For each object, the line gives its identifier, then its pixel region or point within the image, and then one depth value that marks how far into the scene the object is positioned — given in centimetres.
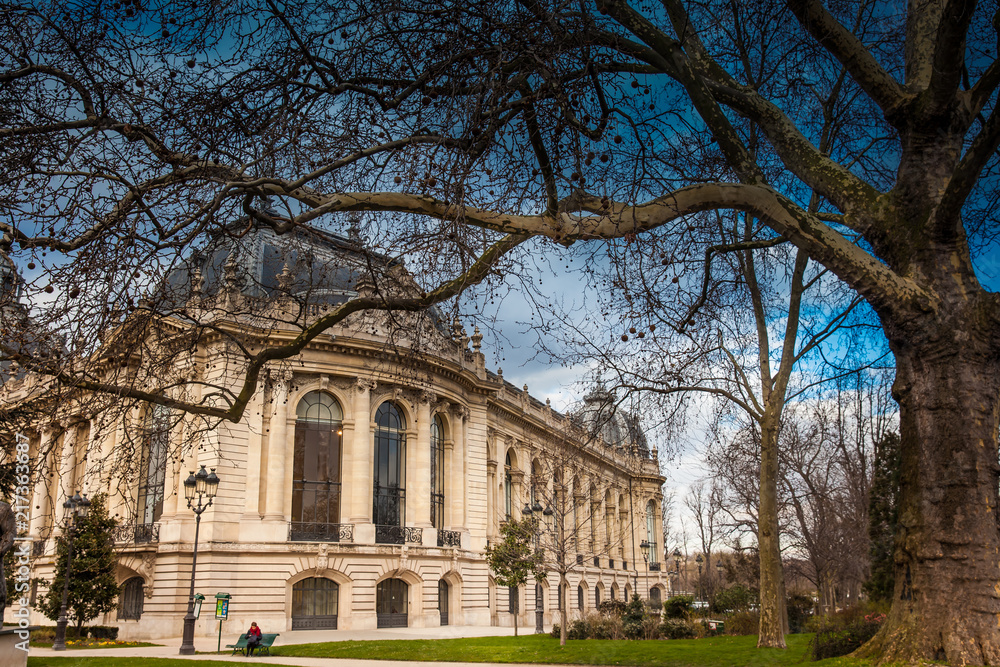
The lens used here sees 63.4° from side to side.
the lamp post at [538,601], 3169
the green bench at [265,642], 2272
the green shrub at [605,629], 2870
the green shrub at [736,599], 3706
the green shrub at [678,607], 3631
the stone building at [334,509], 3198
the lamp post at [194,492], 2397
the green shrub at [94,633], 3184
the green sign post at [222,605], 2766
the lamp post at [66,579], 2589
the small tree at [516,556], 3153
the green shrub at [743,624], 2833
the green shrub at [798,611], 3144
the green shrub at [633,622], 2784
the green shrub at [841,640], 1293
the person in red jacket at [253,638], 2230
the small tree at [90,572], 3041
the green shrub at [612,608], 3916
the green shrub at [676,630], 2789
